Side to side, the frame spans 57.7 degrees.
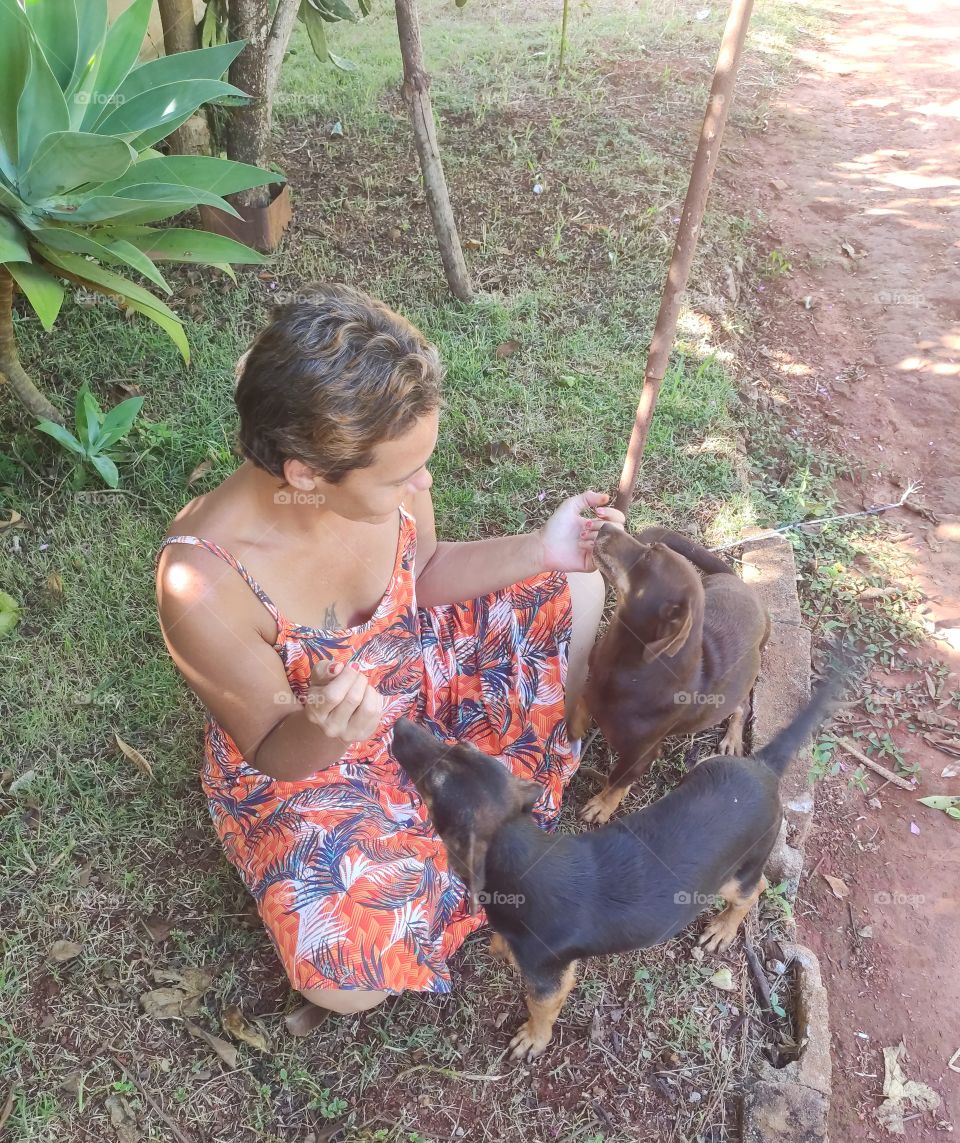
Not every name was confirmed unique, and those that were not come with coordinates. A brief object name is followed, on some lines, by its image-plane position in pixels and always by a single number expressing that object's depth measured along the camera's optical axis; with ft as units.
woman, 7.00
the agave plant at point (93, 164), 9.73
